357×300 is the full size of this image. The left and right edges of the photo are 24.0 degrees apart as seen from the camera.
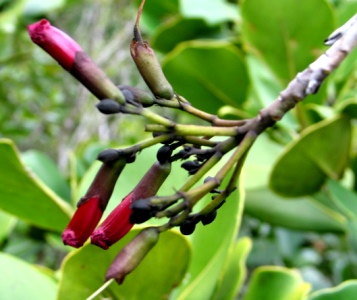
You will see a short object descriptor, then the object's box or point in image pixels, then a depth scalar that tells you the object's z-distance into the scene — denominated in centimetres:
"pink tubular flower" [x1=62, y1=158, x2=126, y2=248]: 25
